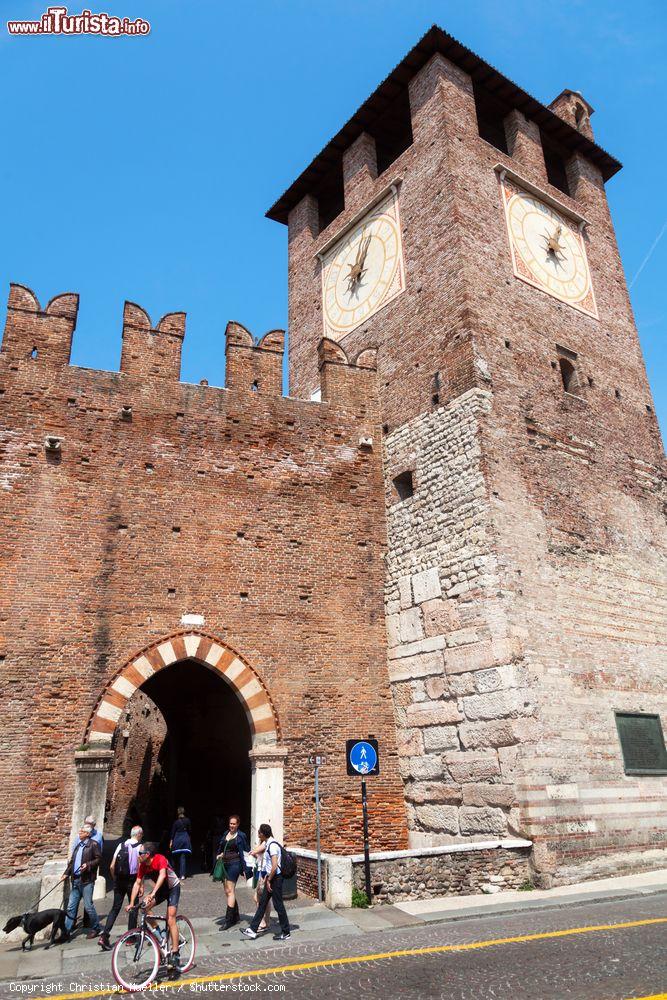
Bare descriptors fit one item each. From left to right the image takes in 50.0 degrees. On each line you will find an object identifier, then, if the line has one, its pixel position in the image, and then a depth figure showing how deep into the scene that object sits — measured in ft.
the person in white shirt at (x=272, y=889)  22.51
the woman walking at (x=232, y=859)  24.80
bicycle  17.71
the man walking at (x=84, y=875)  24.07
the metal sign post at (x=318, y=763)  27.04
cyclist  20.17
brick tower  32.55
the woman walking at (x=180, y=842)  33.73
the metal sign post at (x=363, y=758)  27.91
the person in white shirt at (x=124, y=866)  24.32
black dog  21.99
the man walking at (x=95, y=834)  25.81
